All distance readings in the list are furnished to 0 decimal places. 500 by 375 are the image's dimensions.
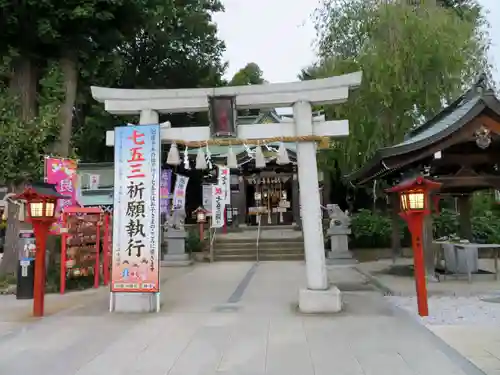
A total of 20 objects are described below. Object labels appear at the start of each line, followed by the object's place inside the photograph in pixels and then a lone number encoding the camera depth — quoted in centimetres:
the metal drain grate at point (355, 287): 1028
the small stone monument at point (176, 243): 1656
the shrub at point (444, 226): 1705
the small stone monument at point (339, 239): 1595
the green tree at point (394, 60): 1395
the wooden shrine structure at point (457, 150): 934
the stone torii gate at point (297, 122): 795
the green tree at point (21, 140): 1123
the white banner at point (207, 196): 2006
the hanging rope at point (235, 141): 823
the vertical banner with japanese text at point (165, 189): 1653
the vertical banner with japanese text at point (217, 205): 1719
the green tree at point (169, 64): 2054
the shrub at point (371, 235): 1700
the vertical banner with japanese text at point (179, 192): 1717
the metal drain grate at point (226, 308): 823
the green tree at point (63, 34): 1106
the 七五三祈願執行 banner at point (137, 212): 790
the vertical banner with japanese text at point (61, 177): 1045
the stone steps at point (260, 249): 1744
